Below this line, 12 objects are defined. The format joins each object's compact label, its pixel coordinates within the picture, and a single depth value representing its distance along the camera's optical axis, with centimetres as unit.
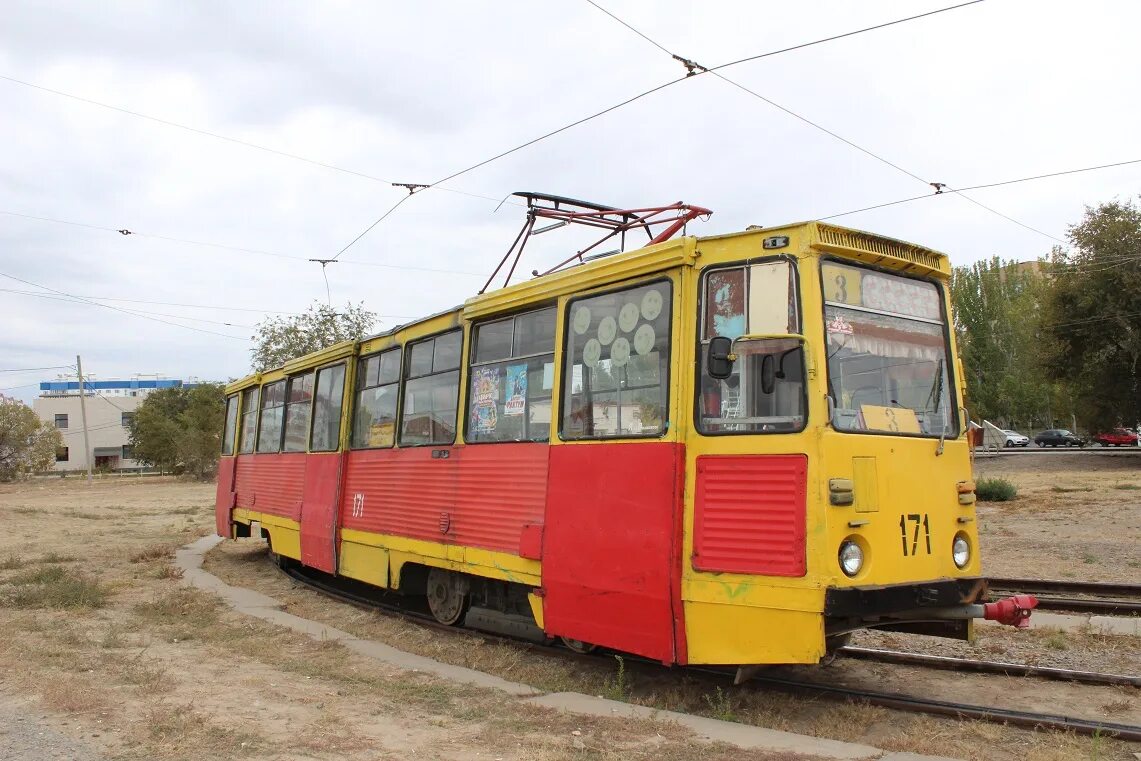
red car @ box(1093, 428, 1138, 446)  5338
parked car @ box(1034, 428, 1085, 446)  5334
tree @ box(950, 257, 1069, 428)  5831
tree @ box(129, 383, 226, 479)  5547
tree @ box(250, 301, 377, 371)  3931
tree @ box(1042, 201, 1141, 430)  3562
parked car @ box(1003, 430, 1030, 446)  5434
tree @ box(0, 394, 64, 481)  5309
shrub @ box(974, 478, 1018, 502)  2188
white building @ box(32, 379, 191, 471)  8974
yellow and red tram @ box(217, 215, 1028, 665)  542
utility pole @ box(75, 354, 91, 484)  5243
